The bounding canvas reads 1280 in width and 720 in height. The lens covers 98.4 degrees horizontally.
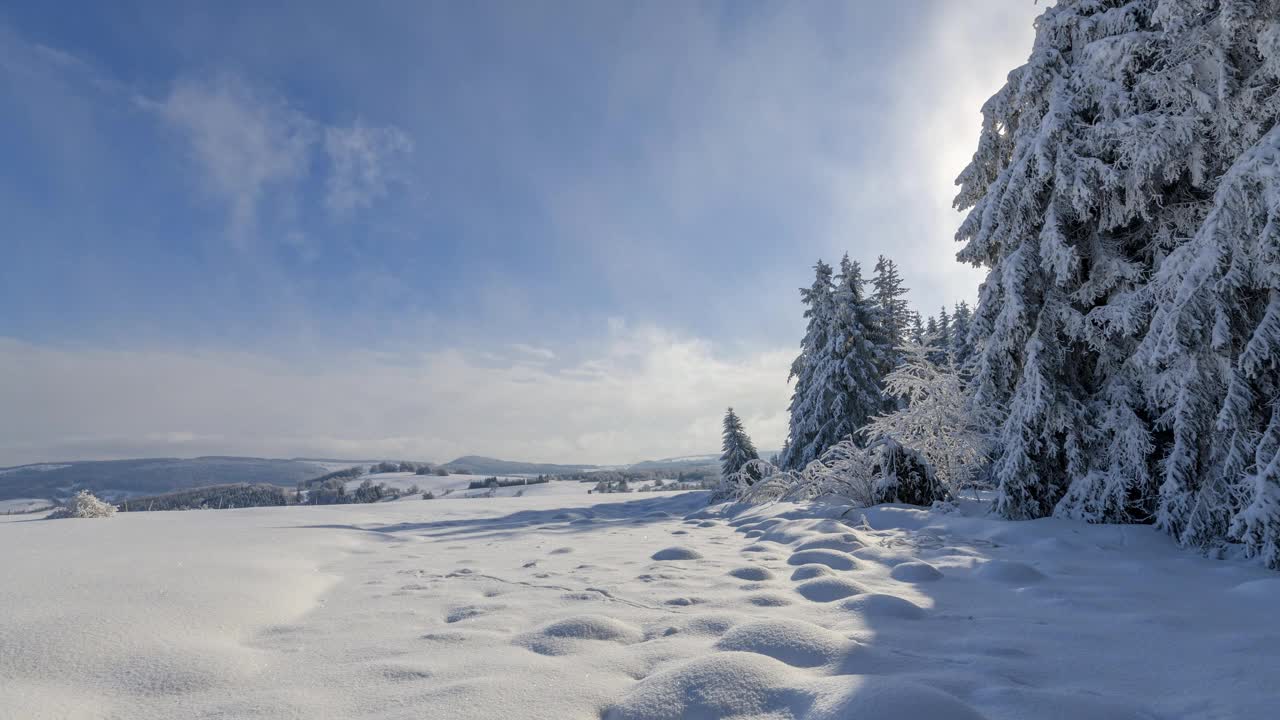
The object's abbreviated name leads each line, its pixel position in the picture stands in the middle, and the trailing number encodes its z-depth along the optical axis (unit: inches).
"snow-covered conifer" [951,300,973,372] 934.4
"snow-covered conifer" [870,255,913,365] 887.1
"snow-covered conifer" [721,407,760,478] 1013.8
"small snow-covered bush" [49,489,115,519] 298.0
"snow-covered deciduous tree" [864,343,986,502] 342.3
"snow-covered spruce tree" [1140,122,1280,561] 164.1
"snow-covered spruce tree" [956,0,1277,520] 210.1
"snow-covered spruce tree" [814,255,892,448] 779.4
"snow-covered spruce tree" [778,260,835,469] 793.6
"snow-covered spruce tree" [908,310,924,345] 1125.7
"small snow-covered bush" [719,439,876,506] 336.8
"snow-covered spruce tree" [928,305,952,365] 1047.6
